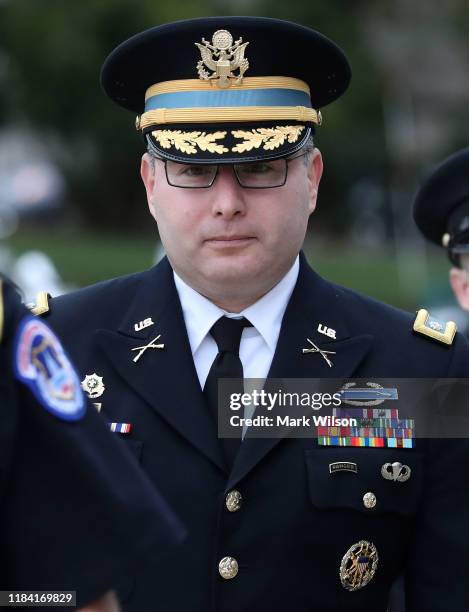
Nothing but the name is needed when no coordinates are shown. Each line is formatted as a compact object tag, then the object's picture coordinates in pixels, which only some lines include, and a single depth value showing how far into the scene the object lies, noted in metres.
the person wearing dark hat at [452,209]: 8.52
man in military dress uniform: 6.12
